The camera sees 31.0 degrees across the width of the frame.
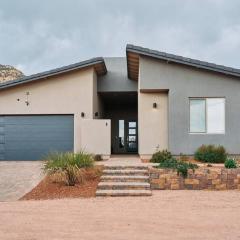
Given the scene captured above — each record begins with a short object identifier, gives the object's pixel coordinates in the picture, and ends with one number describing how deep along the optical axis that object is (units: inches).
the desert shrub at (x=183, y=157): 742.2
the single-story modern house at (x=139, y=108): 759.7
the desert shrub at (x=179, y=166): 551.2
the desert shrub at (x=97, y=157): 747.4
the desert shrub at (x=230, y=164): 579.5
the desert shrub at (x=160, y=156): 706.8
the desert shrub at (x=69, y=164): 536.7
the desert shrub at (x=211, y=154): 710.5
